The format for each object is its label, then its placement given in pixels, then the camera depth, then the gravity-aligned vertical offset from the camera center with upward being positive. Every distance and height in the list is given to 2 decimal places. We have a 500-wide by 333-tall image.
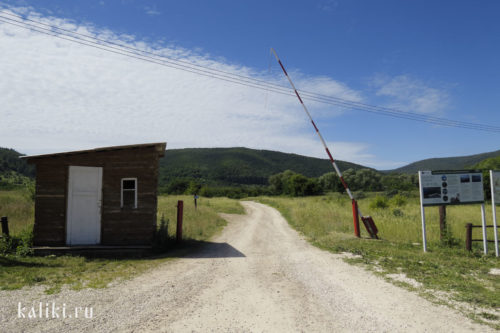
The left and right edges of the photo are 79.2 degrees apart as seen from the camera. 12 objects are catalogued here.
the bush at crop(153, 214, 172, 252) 11.17 -1.95
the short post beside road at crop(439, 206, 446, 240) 11.52 -1.33
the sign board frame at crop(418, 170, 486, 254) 11.08 -0.01
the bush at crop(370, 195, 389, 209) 28.05 -1.45
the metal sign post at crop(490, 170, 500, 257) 11.00 +0.17
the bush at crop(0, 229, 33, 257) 9.81 -1.81
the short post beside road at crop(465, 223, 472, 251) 10.57 -1.80
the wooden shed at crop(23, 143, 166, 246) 10.60 -0.22
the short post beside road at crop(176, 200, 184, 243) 12.63 -1.38
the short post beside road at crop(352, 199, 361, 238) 13.37 -1.46
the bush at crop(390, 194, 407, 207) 29.45 -1.34
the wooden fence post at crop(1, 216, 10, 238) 10.73 -1.30
